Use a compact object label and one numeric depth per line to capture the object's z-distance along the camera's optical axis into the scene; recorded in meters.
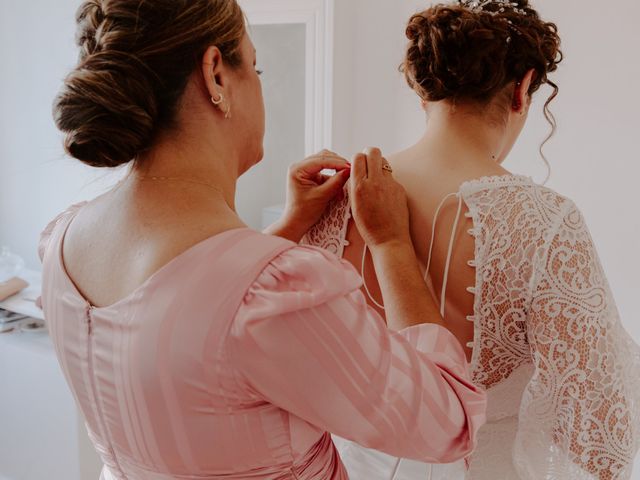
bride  0.93
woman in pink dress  0.65
